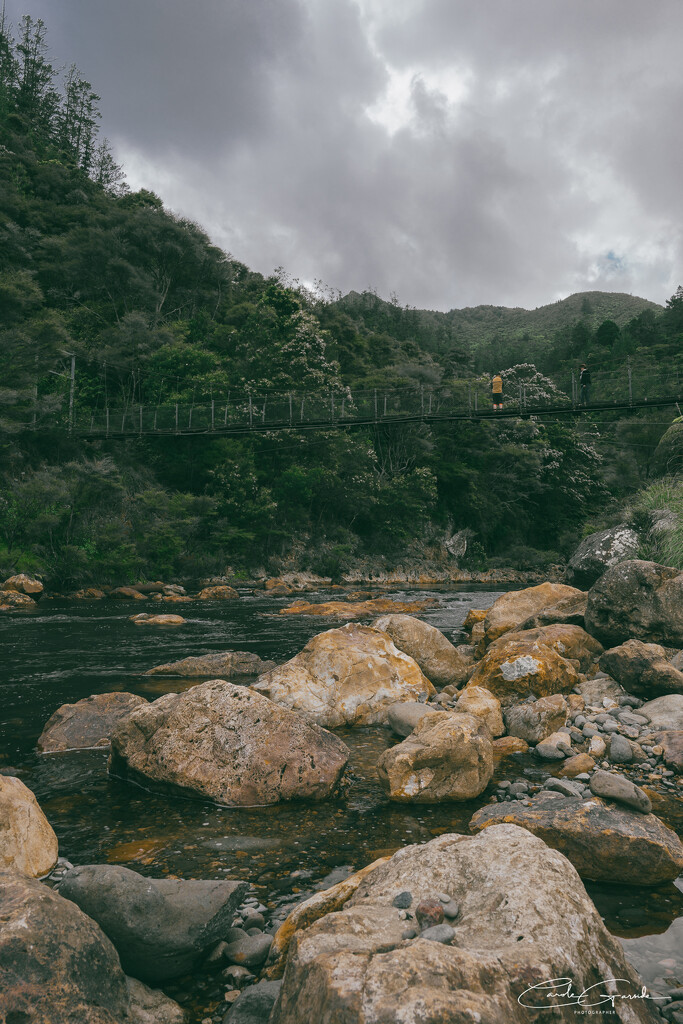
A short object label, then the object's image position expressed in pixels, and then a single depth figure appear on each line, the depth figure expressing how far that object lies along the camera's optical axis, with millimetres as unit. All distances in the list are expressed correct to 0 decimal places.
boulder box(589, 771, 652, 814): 3746
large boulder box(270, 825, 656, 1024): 1630
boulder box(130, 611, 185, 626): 13875
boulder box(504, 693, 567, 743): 5609
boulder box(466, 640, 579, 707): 6527
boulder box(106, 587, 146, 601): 19078
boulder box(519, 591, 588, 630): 8906
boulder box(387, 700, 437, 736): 5922
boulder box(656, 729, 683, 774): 4945
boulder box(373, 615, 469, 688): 8023
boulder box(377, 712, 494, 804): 4406
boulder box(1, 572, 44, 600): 17984
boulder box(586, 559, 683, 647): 7492
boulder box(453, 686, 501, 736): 5688
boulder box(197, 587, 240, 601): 19719
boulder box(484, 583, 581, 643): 9773
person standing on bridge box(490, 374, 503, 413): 23719
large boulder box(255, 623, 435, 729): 6332
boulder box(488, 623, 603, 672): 7618
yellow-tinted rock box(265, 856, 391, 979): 2557
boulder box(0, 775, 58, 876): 3174
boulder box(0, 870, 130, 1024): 1938
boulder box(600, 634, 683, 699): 6180
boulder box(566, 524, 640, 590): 11070
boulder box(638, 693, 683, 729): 5477
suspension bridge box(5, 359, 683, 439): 25750
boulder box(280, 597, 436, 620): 15742
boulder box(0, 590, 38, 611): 16156
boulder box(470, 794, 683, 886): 3326
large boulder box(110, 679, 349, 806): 4418
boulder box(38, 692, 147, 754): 5578
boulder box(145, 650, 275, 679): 8359
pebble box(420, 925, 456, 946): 2096
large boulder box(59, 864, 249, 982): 2457
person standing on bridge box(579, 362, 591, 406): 21828
